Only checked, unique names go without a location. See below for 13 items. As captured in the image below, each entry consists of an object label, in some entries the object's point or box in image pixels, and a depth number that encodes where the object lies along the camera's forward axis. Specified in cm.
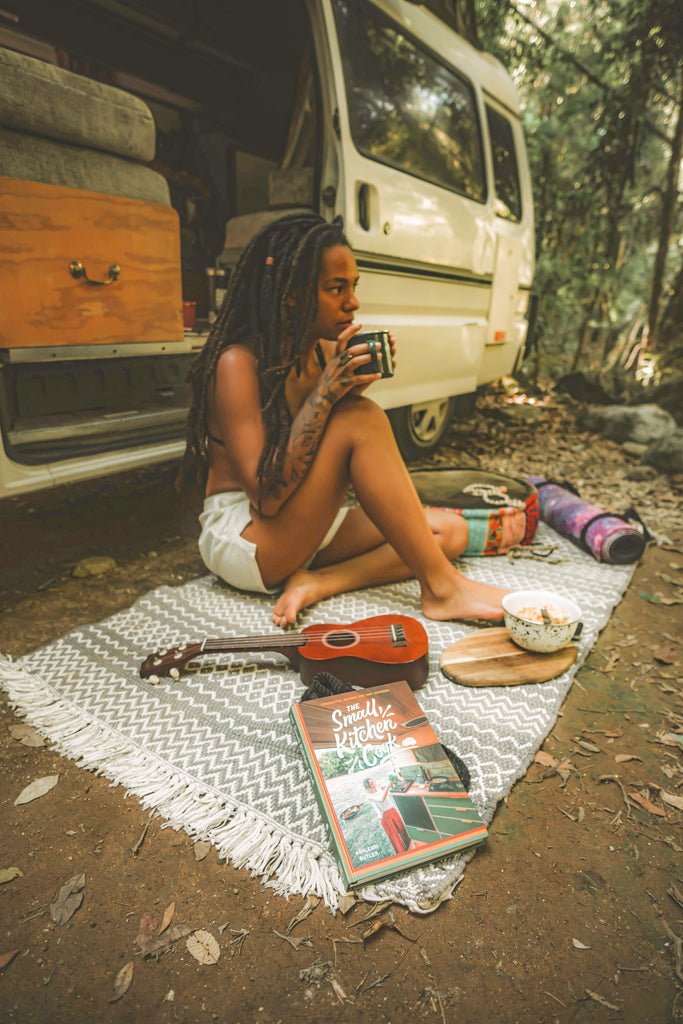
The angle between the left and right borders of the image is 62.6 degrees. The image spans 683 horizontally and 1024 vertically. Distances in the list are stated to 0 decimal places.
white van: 172
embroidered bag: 226
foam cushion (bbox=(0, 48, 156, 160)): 138
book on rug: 100
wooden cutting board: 151
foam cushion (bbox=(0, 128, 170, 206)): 142
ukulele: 141
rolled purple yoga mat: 228
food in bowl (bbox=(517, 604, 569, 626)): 157
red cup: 276
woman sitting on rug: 162
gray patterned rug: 106
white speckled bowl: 155
